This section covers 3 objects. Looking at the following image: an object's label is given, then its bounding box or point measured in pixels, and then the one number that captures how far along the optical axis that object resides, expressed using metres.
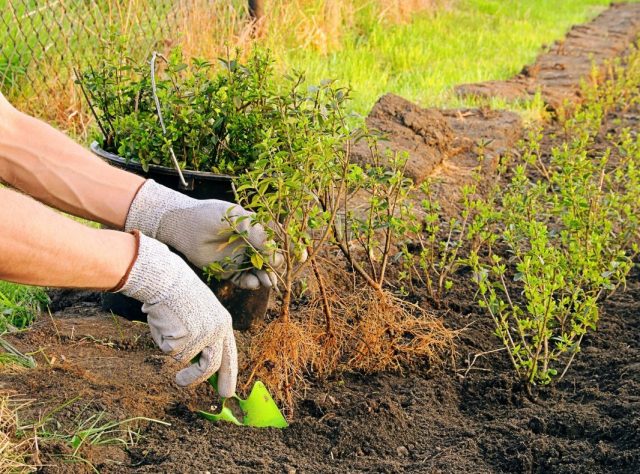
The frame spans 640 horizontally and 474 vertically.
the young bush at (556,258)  2.53
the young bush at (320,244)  2.35
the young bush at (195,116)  2.69
